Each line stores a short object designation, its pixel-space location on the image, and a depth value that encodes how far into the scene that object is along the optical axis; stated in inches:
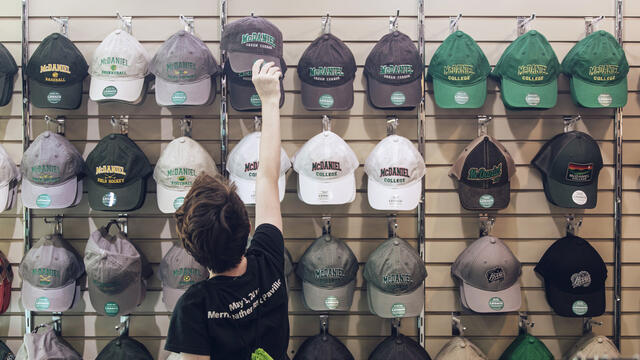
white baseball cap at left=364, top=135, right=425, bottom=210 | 109.7
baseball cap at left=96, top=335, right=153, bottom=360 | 109.7
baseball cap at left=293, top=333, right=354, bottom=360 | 110.2
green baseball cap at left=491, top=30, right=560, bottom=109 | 113.2
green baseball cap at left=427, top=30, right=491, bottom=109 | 113.5
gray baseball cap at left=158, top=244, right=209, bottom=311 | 109.6
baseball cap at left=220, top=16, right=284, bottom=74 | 107.0
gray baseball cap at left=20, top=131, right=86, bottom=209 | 109.3
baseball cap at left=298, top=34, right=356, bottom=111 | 113.3
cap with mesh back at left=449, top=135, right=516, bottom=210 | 114.1
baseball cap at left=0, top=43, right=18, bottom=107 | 114.3
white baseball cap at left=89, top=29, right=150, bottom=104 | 110.2
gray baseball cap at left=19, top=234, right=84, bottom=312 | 108.9
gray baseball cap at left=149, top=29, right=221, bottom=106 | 109.0
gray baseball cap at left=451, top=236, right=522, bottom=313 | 111.2
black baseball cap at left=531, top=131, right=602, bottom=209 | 113.8
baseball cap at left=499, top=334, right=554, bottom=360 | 112.8
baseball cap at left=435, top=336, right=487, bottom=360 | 111.3
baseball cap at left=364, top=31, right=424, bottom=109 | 113.0
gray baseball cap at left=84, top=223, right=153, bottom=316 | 105.7
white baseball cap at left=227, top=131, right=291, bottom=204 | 109.2
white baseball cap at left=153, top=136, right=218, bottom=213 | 109.7
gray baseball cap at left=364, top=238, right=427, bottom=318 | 108.5
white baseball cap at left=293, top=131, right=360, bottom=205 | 109.7
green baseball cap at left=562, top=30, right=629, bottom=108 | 114.0
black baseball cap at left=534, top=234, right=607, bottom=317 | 113.0
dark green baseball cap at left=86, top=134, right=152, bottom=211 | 110.1
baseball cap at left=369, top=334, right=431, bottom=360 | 109.9
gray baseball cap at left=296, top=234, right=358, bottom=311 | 109.3
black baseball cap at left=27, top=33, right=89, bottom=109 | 111.9
